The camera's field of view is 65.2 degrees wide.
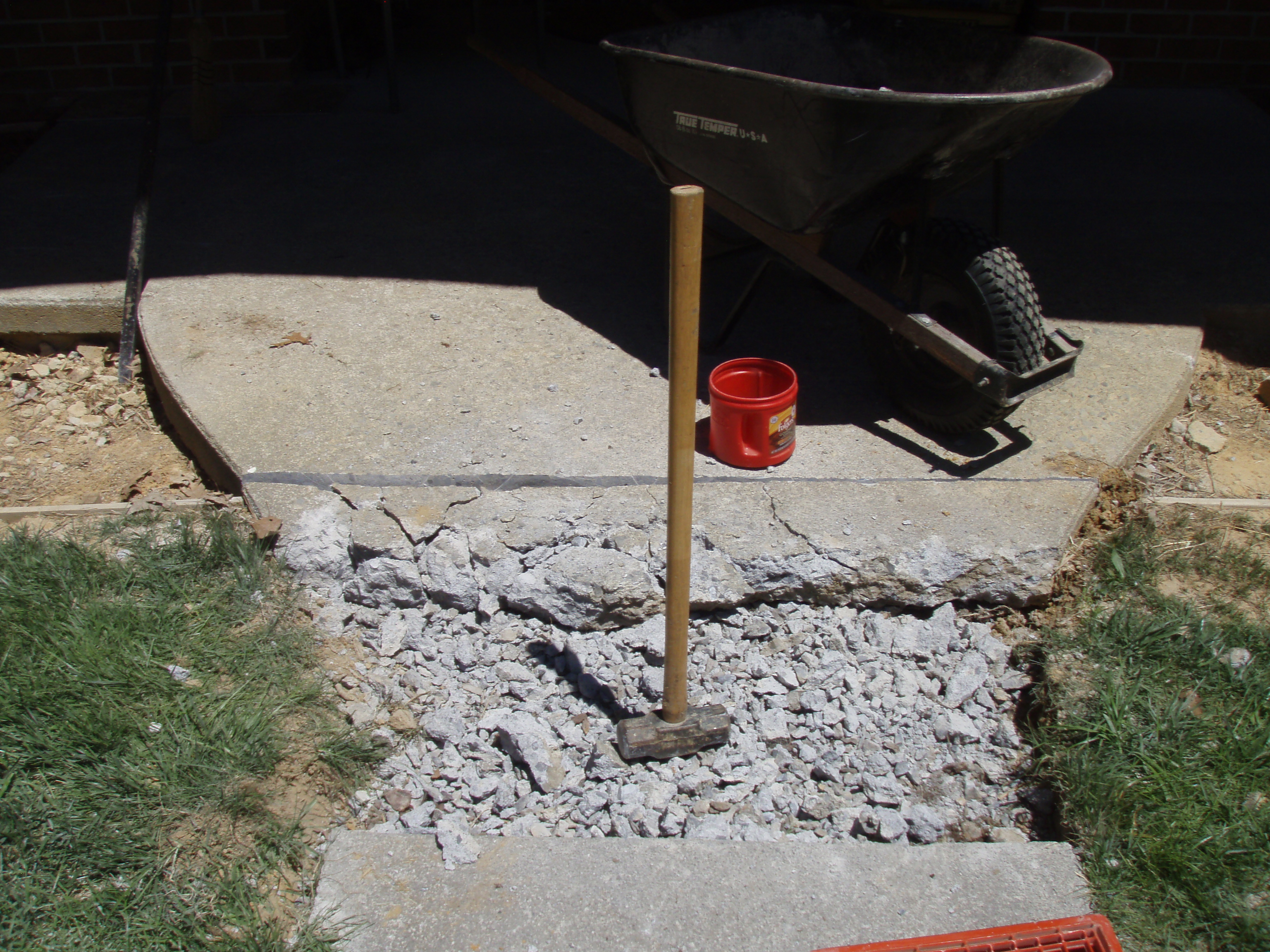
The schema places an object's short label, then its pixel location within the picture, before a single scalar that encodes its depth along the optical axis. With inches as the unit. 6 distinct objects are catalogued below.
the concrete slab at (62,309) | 141.2
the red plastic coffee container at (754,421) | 106.1
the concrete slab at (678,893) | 72.6
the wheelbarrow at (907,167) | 100.3
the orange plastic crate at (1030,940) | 69.9
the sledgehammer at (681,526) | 67.1
